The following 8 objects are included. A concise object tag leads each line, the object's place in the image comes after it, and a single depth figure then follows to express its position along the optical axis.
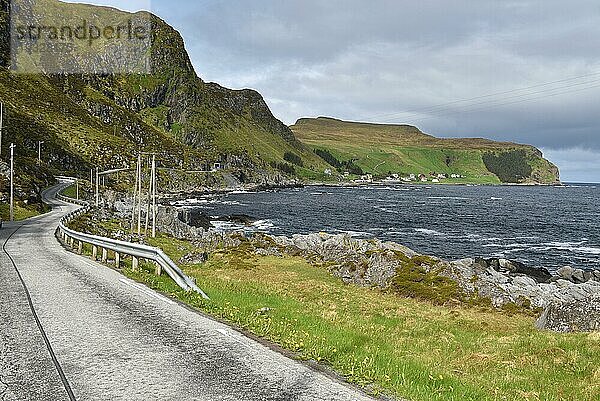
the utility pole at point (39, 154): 136.00
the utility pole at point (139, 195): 60.29
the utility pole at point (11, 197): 55.50
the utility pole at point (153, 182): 57.52
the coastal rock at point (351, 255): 38.69
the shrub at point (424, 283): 33.28
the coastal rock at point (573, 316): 18.14
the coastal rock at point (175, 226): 75.81
